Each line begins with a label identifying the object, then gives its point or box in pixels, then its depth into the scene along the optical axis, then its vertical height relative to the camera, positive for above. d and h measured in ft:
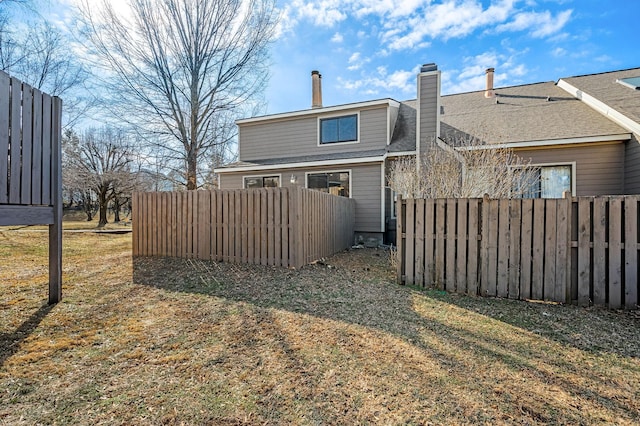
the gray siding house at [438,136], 26.25 +8.37
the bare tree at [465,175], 20.86 +2.80
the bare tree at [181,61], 37.11 +19.62
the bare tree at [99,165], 59.82 +10.28
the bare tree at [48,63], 37.22 +20.23
